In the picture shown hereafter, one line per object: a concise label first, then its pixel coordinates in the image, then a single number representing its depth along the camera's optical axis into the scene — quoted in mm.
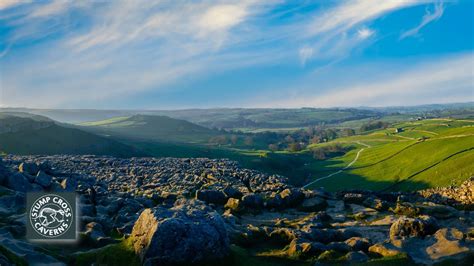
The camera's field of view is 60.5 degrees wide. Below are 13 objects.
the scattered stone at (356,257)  36969
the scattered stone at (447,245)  36719
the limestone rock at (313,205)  70000
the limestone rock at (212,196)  73500
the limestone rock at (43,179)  68125
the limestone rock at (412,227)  43688
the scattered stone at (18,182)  63656
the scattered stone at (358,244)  40750
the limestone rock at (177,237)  35281
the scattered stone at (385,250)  37309
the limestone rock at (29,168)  73525
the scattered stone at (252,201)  69469
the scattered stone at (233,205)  67000
